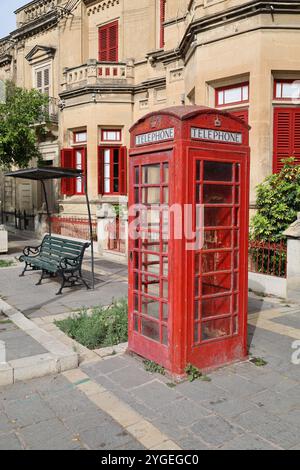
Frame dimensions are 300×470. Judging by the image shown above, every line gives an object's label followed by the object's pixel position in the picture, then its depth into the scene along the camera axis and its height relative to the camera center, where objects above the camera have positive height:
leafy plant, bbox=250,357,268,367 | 4.96 -1.81
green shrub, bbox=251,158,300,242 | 8.99 +0.00
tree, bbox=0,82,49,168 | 15.26 +2.80
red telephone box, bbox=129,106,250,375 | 4.36 -0.35
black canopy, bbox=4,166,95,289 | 9.27 +0.78
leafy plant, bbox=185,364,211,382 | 4.50 -1.76
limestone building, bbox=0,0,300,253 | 10.05 +4.09
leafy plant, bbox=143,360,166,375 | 4.68 -1.78
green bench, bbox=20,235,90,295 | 8.99 -1.20
